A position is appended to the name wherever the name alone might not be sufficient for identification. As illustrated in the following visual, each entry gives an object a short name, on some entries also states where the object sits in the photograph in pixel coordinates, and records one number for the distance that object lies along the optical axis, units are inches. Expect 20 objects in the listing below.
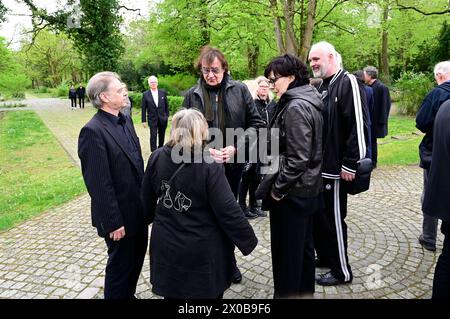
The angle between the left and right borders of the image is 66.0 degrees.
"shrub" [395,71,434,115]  645.9
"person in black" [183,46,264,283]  135.3
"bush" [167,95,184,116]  780.6
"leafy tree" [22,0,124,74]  942.4
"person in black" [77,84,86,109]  1135.3
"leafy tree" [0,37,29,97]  1358.3
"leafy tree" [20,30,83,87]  2276.1
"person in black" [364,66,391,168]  300.7
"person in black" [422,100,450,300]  102.0
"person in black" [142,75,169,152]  389.7
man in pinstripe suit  105.3
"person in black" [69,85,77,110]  1120.2
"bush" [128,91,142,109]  1032.8
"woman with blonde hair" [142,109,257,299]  93.5
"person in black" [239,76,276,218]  209.9
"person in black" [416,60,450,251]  143.7
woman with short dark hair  104.6
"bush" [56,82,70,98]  2032.5
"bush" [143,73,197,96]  1010.7
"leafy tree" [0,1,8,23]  884.9
